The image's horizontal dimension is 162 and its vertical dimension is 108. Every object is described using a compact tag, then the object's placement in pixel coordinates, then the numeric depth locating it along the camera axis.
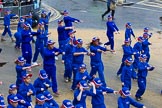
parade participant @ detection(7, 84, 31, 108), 12.02
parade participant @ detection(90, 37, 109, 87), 15.56
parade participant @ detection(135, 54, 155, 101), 14.88
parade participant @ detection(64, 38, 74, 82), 15.85
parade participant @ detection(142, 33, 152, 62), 17.71
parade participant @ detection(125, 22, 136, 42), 19.48
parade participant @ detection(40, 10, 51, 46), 19.70
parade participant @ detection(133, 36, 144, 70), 16.81
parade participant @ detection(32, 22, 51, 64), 17.69
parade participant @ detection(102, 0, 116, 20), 27.23
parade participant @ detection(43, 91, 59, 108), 11.83
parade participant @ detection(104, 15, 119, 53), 19.89
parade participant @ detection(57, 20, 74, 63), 18.61
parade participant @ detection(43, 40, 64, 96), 14.81
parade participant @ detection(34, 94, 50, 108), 11.52
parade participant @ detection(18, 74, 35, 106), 12.72
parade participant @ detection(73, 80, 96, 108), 12.52
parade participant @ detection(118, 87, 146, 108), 12.35
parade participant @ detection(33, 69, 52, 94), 13.15
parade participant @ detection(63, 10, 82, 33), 19.70
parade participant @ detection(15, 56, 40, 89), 14.29
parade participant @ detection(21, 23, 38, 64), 17.27
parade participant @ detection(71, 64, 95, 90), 13.81
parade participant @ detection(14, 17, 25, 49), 18.59
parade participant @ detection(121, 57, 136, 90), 14.94
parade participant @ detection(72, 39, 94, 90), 15.28
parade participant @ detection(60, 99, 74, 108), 11.07
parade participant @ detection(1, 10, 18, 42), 20.72
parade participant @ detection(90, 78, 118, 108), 12.56
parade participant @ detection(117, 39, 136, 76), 16.56
